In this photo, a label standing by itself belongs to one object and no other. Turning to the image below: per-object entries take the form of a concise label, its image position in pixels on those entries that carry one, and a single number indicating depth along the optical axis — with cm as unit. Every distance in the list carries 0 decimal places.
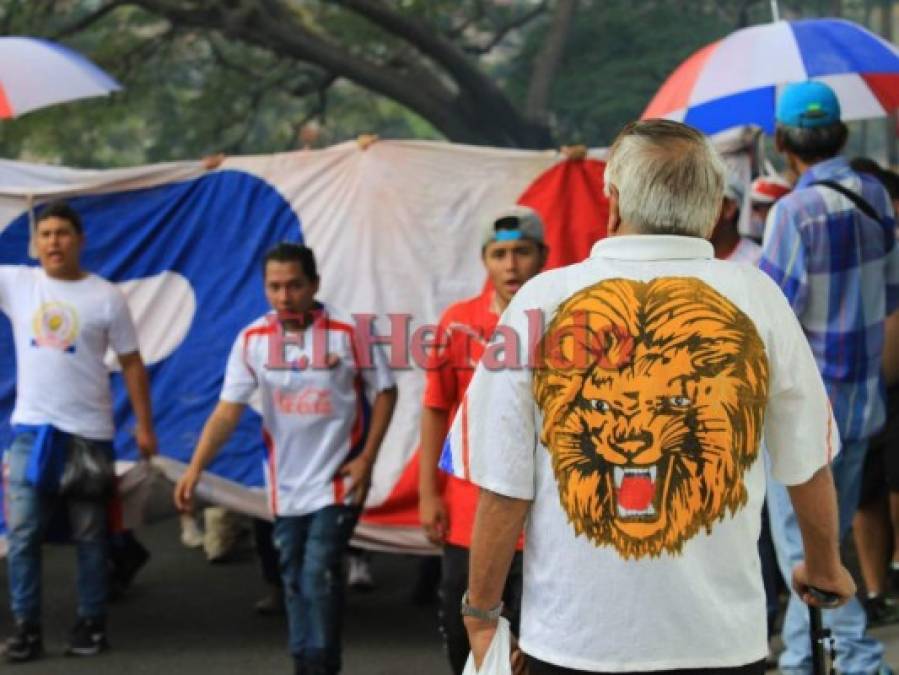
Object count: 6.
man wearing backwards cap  848
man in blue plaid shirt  845
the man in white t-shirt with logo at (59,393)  1101
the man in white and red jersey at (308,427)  981
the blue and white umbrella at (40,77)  1051
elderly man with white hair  475
